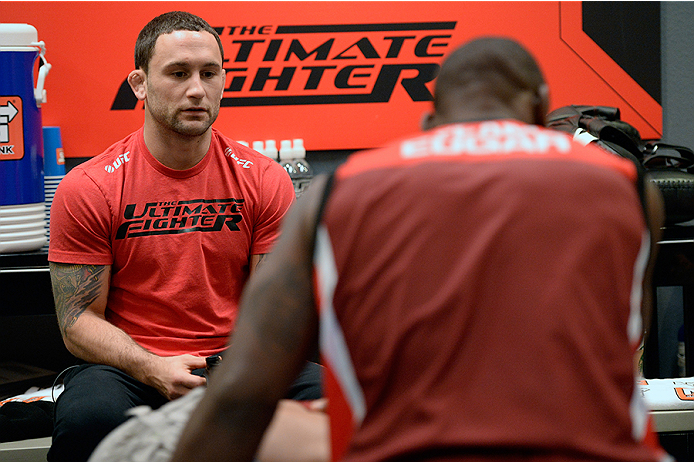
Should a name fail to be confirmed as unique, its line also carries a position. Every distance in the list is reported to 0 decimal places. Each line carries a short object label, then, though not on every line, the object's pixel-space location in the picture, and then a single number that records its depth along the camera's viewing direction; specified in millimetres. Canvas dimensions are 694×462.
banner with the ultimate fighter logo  5312
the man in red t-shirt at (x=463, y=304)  1455
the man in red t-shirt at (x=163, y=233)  3436
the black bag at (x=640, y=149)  4469
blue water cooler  4332
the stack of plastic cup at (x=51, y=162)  4816
